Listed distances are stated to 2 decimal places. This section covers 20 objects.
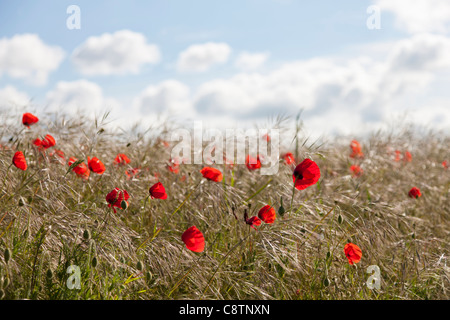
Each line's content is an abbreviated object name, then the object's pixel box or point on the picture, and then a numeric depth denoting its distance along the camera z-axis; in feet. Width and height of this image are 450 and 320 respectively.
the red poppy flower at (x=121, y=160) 9.45
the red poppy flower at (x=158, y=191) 6.68
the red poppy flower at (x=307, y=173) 6.31
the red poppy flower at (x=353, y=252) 6.25
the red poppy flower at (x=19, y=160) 6.89
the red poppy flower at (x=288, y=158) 9.45
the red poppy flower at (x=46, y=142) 8.11
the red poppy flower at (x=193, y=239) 5.91
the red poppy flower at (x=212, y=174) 7.04
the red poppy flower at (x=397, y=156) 14.33
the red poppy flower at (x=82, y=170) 7.63
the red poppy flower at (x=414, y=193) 9.31
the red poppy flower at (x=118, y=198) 6.14
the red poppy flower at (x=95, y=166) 7.29
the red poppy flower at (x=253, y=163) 8.41
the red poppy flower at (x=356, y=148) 12.71
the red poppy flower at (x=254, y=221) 6.19
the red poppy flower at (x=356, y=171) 12.11
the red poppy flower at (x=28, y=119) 9.18
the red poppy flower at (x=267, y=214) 6.33
